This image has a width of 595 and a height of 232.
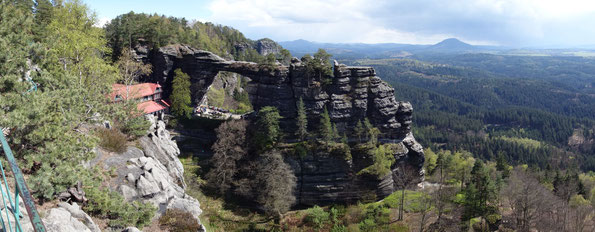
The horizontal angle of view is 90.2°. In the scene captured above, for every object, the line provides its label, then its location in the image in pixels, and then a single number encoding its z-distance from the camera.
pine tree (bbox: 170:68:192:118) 55.25
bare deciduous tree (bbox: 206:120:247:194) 45.03
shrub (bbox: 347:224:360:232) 39.50
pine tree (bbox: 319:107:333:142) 49.41
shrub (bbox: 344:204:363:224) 43.69
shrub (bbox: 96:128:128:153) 23.00
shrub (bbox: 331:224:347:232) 39.37
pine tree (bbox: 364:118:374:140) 51.53
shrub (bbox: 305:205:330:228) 41.81
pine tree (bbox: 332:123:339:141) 51.11
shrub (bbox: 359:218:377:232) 40.06
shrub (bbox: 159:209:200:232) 19.05
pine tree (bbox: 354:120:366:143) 51.56
